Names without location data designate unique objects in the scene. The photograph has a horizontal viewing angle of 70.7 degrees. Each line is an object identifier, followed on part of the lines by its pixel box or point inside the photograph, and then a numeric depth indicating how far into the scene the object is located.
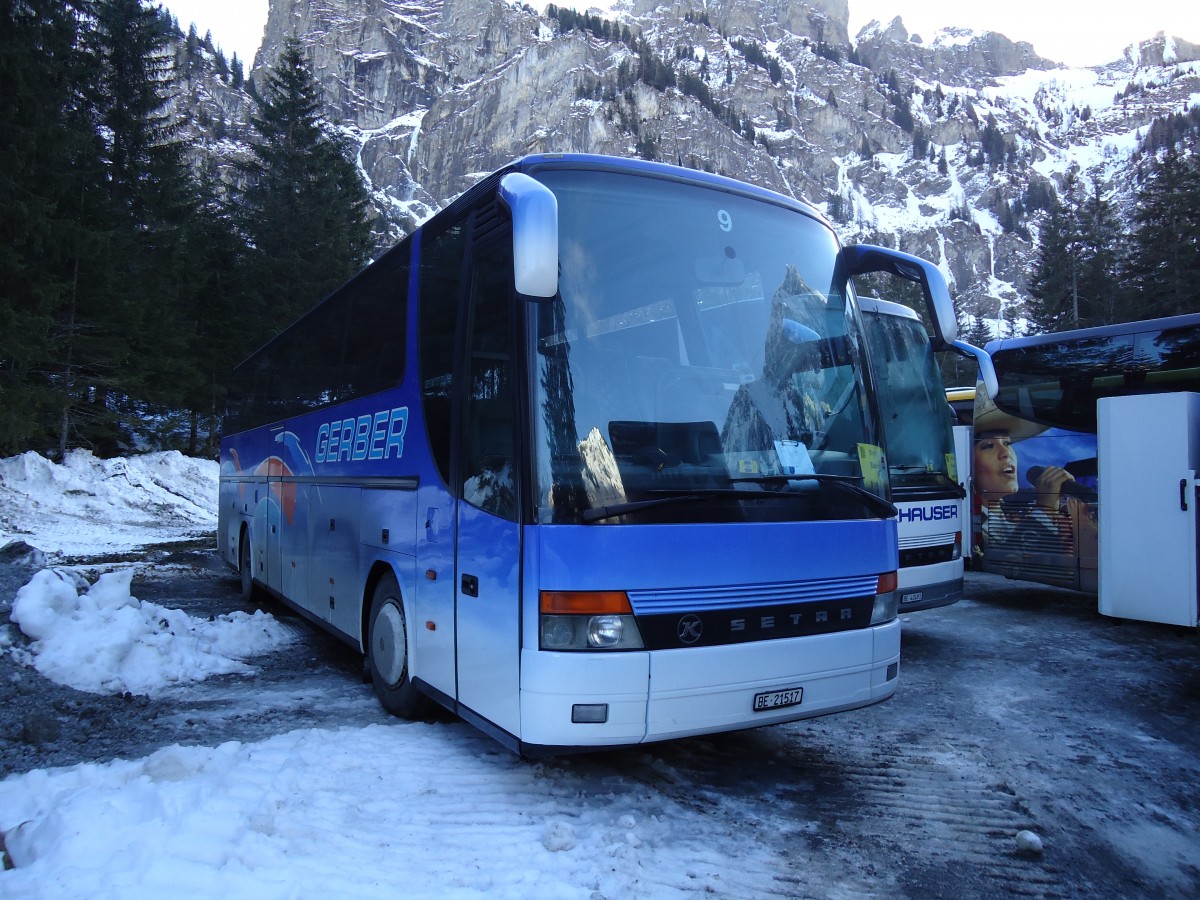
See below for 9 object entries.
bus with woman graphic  9.77
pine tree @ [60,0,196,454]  22.95
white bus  8.02
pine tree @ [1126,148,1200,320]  36.88
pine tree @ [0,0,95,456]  18.11
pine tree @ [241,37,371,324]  33.56
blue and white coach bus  3.72
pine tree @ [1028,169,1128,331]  48.81
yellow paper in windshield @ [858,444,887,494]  4.61
